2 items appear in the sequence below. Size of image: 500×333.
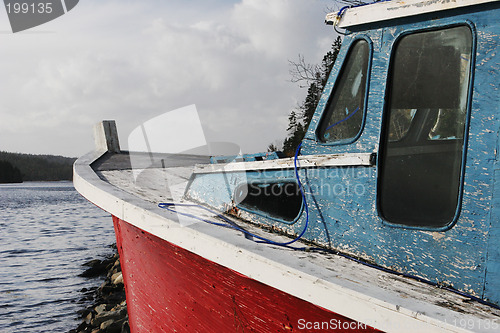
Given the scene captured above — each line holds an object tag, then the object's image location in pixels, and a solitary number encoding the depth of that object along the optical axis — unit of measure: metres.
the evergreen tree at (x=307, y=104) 18.38
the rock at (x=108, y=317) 7.53
